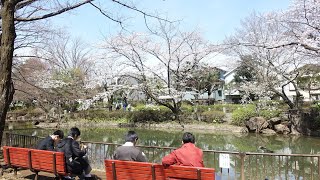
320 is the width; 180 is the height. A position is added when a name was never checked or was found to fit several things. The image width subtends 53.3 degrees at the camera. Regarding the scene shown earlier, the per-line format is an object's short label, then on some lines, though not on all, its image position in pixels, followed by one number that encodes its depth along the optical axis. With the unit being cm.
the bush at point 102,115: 2789
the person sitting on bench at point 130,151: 473
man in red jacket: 423
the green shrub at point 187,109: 2596
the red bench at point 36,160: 543
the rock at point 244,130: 2155
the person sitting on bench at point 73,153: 530
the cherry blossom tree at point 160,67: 2583
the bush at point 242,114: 2225
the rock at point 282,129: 2030
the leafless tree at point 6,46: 521
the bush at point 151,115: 2611
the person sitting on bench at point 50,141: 591
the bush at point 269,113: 2138
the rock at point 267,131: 2067
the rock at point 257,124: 2112
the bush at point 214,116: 2402
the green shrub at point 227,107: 2639
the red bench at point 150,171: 406
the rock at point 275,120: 2094
